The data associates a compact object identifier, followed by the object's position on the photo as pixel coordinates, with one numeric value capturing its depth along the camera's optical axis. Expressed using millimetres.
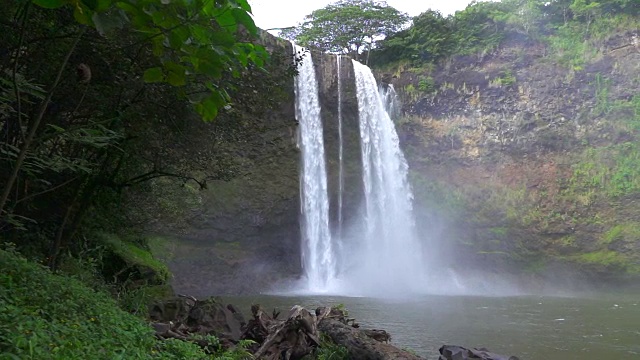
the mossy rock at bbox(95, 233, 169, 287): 8356
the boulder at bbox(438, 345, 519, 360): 6320
